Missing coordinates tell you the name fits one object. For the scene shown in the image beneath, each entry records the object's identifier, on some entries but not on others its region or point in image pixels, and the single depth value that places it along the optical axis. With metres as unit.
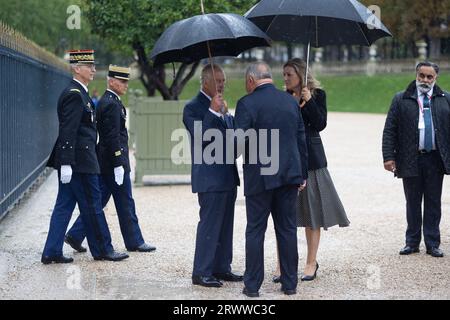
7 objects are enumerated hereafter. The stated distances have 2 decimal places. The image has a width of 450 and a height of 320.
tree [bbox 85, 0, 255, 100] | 33.28
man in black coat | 18.08
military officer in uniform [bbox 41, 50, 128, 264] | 16.64
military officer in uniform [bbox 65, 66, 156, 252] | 17.89
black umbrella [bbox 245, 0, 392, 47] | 16.73
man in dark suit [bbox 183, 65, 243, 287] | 14.88
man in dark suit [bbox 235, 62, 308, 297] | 14.12
